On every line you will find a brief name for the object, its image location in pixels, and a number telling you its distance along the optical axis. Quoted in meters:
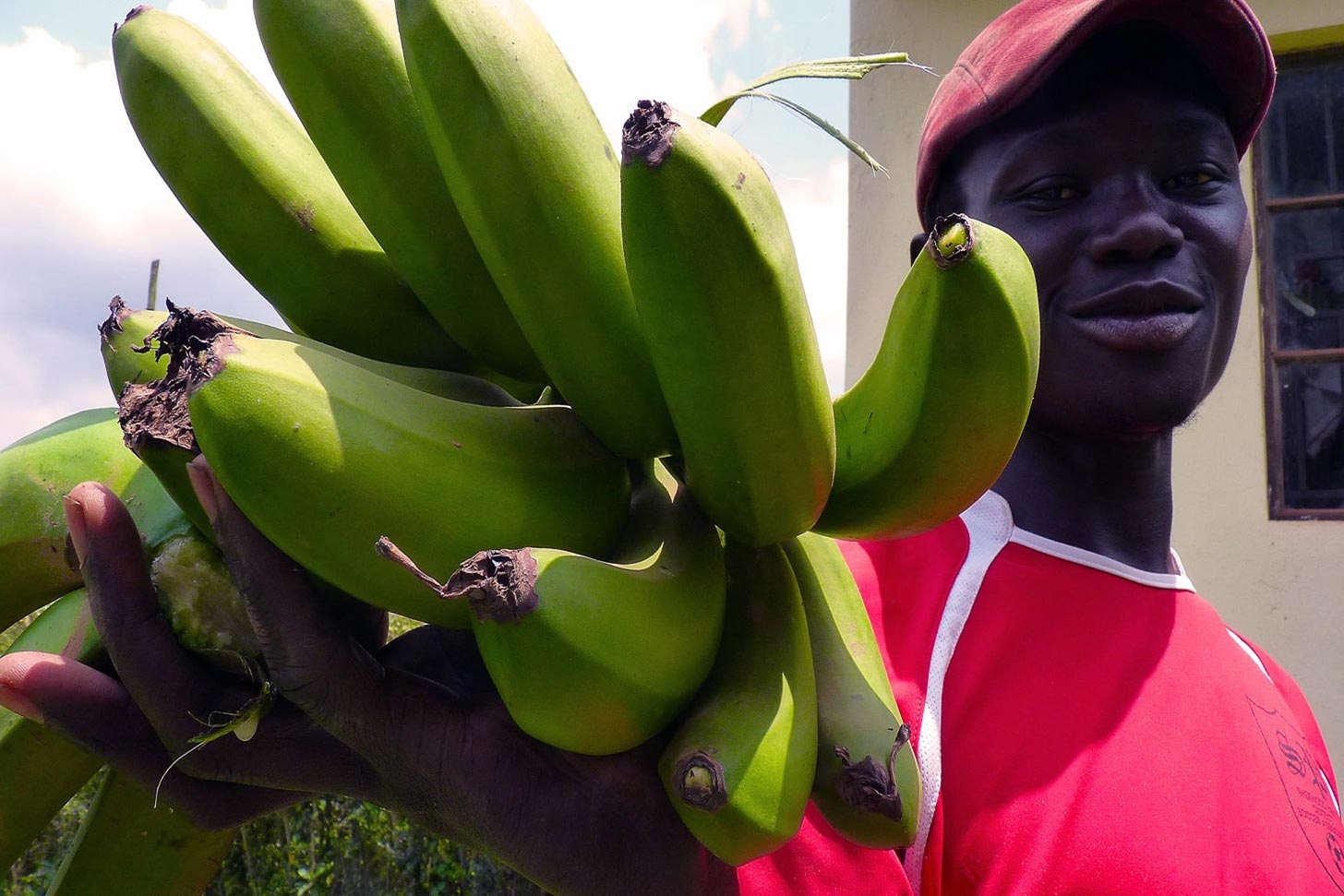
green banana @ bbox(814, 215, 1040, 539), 0.38
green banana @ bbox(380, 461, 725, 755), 0.35
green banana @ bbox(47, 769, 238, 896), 0.51
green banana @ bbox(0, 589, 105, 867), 0.47
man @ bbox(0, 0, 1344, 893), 0.46
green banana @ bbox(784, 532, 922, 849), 0.40
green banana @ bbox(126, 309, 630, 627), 0.36
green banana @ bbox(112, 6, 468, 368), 0.43
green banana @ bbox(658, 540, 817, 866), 0.38
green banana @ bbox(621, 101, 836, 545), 0.36
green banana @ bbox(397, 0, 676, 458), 0.38
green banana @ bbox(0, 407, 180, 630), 0.45
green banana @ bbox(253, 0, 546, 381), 0.42
